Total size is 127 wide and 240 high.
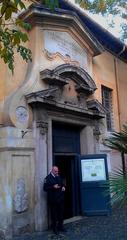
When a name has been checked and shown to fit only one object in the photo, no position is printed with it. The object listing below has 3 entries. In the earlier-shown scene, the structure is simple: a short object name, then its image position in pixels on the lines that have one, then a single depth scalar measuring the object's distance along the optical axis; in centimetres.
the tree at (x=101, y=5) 627
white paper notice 583
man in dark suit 491
